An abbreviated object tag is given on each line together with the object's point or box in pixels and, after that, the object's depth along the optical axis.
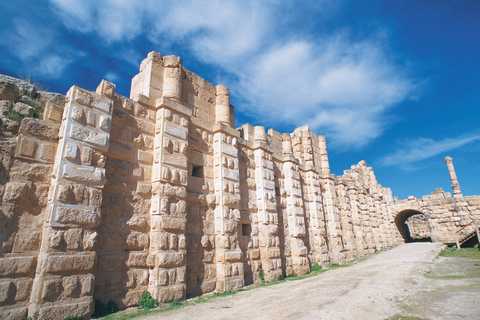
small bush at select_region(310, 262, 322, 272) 10.36
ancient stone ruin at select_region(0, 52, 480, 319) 4.25
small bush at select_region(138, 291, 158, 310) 5.05
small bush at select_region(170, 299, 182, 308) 5.20
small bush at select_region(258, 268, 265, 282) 7.77
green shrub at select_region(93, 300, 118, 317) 4.58
